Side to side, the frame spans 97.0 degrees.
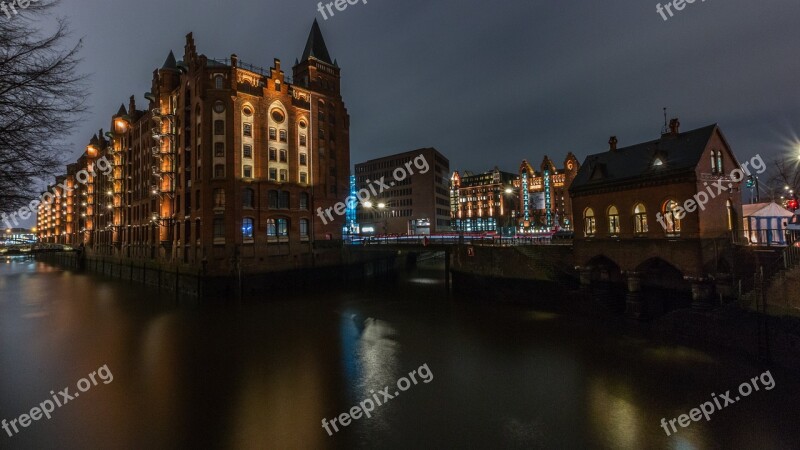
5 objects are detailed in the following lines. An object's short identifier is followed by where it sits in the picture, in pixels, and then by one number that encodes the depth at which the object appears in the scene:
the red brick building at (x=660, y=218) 22.81
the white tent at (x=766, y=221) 25.00
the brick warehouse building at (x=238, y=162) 42.06
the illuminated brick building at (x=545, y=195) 93.69
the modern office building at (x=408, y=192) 114.31
